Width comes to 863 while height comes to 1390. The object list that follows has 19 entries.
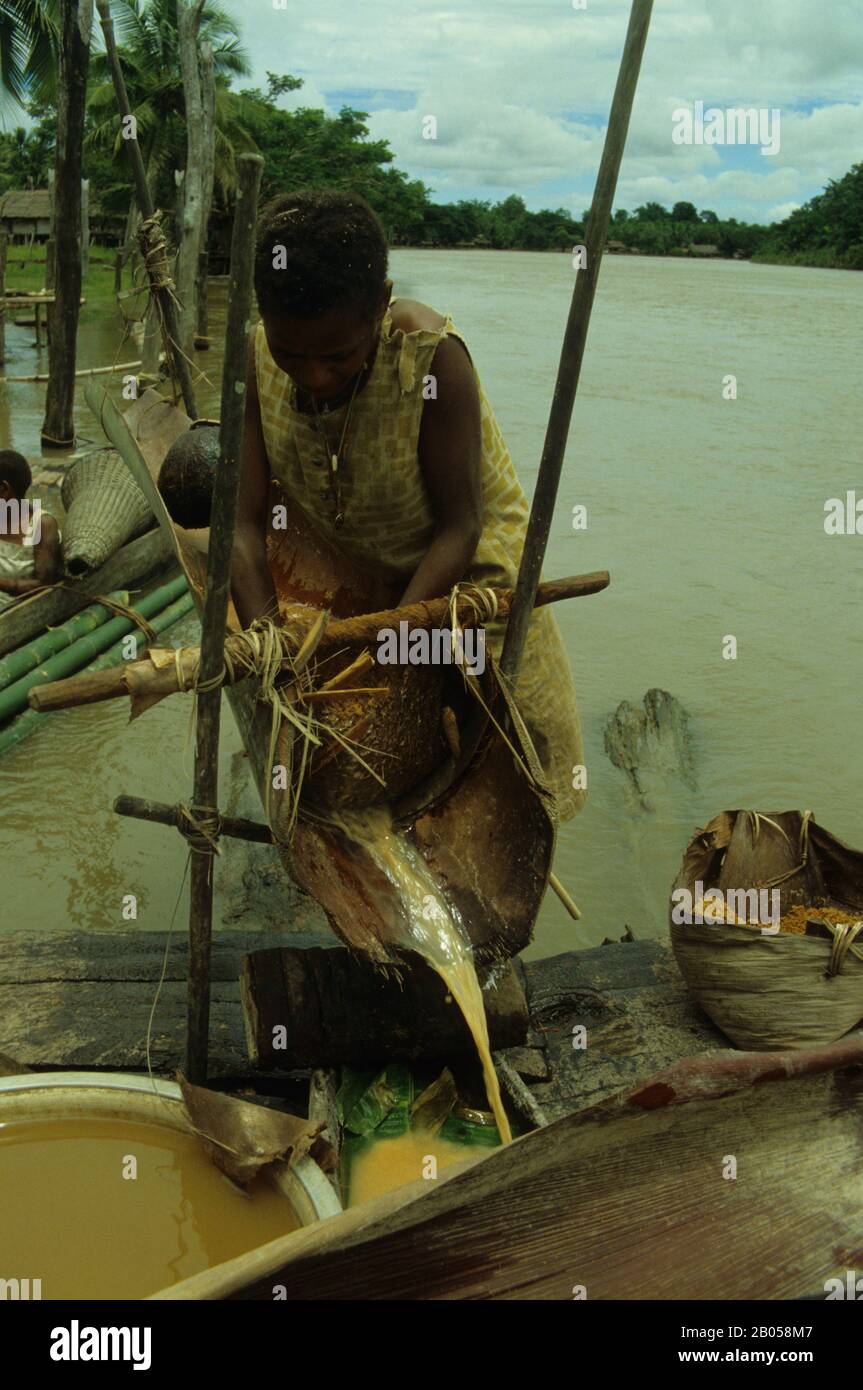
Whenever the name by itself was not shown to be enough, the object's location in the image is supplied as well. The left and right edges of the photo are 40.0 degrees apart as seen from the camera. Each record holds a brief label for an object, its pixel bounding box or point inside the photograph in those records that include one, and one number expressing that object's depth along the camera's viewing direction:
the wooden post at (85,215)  12.39
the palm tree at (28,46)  16.64
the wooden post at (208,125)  12.61
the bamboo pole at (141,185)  4.27
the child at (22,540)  5.60
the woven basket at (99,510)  6.11
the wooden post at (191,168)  11.97
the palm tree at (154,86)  23.39
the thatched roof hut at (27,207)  20.50
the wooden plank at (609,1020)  2.63
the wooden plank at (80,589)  5.57
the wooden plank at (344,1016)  2.49
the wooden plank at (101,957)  2.87
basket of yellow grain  2.63
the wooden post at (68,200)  7.44
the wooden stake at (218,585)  1.86
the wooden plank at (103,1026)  2.60
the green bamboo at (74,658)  5.14
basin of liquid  1.83
